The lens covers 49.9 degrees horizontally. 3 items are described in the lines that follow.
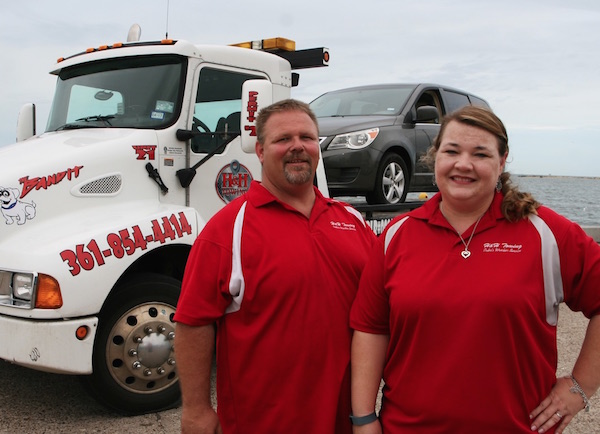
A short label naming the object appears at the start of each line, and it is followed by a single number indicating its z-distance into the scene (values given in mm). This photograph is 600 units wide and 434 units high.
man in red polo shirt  2307
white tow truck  3775
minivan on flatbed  6602
